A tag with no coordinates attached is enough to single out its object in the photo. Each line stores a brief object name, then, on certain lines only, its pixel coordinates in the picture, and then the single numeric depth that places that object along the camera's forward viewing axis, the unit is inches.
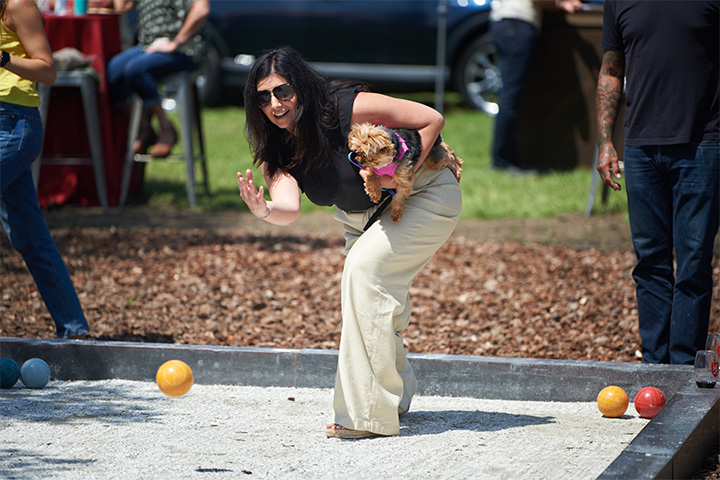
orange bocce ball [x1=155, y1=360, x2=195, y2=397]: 338.5
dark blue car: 1040.8
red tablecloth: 702.8
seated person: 687.1
